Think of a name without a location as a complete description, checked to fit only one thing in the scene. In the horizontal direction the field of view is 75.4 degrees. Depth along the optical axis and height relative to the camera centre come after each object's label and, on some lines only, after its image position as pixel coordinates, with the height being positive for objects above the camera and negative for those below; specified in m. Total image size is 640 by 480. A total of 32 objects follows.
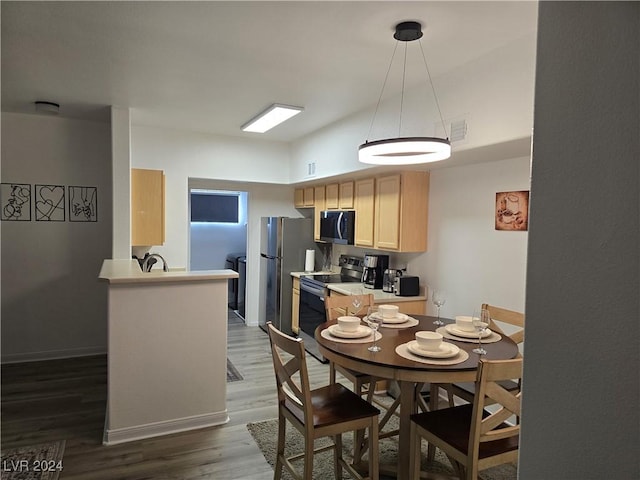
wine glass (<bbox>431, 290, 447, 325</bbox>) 2.94 -0.53
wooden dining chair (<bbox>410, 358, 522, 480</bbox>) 1.81 -1.01
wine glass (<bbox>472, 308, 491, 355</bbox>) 2.38 -0.59
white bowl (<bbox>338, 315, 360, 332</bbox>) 2.60 -0.63
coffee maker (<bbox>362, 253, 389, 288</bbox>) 4.57 -0.49
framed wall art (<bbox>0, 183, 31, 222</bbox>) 4.40 +0.17
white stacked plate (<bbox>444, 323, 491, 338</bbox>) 2.60 -0.67
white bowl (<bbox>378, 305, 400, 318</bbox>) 3.01 -0.63
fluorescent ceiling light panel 3.91 +1.08
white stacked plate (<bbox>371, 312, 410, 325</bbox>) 2.95 -0.67
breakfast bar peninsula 2.89 -0.96
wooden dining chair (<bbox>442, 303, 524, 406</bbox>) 2.77 -0.74
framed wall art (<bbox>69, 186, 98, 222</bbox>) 4.68 +0.17
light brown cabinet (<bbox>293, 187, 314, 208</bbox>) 5.83 +0.38
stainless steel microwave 4.79 -0.02
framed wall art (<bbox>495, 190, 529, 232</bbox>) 3.10 +0.13
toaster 4.07 -0.60
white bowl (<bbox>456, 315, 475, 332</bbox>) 2.66 -0.63
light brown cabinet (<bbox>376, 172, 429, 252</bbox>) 3.99 +0.14
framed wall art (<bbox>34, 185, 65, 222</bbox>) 4.55 +0.17
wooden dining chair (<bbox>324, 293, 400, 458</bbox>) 2.68 -1.06
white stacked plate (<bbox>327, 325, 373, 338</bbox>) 2.54 -0.68
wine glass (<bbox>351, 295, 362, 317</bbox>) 2.88 -0.55
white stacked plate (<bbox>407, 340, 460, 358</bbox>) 2.18 -0.67
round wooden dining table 2.05 -0.71
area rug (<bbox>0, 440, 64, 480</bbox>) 2.49 -1.55
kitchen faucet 4.35 -0.46
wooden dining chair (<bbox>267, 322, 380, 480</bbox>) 2.10 -1.03
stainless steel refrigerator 5.59 -0.48
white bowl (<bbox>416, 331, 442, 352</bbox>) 2.24 -0.63
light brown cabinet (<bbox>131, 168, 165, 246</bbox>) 4.39 +0.14
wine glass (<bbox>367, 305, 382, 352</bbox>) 2.36 -0.63
